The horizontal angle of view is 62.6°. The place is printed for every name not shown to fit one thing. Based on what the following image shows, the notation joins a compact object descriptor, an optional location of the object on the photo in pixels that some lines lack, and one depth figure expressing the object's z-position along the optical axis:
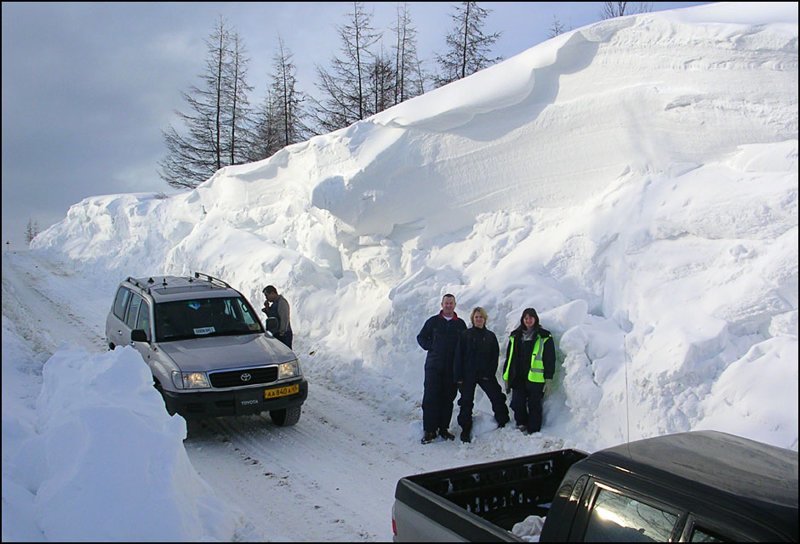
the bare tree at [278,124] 30.55
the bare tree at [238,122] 27.73
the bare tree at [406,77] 29.80
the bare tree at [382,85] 28.66
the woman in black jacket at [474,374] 7.93
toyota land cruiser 7.58
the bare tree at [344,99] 27.10
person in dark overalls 8.03
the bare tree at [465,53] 25.33
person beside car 10.57
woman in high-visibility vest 7.64
